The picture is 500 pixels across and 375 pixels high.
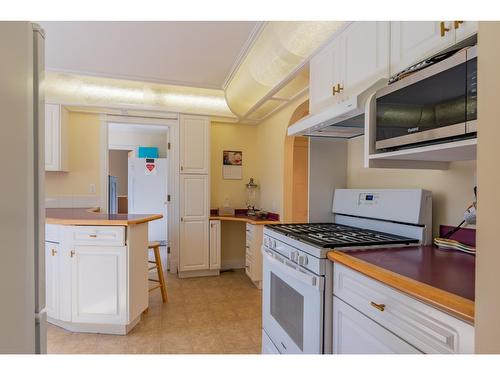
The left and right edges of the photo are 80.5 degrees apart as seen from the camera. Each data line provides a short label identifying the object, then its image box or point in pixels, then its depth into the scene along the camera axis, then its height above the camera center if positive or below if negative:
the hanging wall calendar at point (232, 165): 4.31 +0.25
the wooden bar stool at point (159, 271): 2.98 -0.92
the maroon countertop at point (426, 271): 0.80 -0.31
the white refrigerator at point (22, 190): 0.57 -0.02
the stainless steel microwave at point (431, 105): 0.96 +0.30
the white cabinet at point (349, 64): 1.47 +0.69
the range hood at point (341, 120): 1.47 +0.38
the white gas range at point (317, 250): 1.40 -0.37
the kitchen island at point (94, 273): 2.36 -0.74
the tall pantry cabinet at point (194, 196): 3.87 -0.19
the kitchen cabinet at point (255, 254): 3.44 -0.84
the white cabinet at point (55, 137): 3.47 +0.51
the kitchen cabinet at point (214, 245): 3.97 -0.85
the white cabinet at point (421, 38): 1.05 +0.58
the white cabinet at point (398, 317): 0.79 -0.43
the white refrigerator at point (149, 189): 5.93 -0.16
